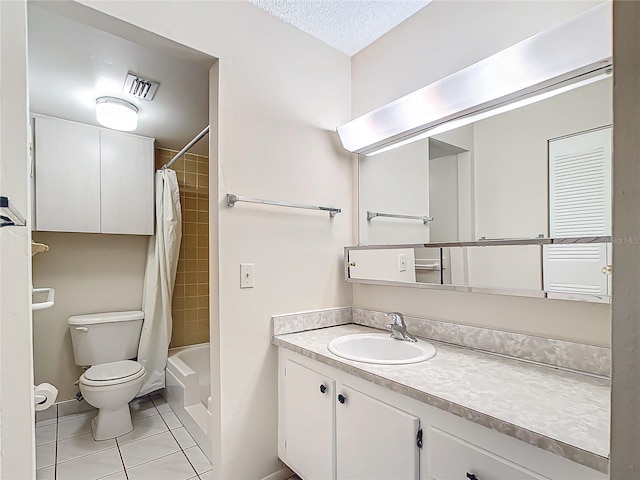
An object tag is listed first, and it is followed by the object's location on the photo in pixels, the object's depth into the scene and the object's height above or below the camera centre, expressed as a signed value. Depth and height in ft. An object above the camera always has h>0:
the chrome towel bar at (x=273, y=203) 5.10 +0.57
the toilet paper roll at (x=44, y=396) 4.20 -2.01
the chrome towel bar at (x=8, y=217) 2.17 +0.18
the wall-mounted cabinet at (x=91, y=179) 7.40 +1.41
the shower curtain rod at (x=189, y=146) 6.59 +2.04
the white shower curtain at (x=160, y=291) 8.55 -1.36
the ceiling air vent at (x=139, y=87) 6.12 +2.88
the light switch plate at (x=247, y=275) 5.29 -0.60
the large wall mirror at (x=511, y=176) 3.81 +0.84
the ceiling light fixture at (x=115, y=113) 6.66 +2.53
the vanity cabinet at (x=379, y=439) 2.82 -2.16
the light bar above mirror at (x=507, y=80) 3.57 +1.99
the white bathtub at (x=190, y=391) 6.88 -3.74
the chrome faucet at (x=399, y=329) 5.17 -1.44
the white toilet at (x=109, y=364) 7.00 -2.92
